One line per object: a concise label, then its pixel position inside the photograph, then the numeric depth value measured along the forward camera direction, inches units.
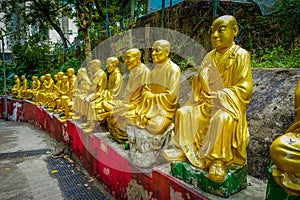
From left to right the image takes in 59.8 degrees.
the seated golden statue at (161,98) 113.3
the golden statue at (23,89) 412.5
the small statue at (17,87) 433.2
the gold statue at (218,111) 79.1
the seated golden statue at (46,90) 320.2
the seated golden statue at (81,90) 193.0
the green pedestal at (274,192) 61.8
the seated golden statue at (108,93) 157.6
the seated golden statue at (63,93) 241.8
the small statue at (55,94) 265.9
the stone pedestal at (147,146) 112.2
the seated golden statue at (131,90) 130.2
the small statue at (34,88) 372.9
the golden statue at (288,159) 54.4
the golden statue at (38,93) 341.2
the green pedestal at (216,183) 78.2
